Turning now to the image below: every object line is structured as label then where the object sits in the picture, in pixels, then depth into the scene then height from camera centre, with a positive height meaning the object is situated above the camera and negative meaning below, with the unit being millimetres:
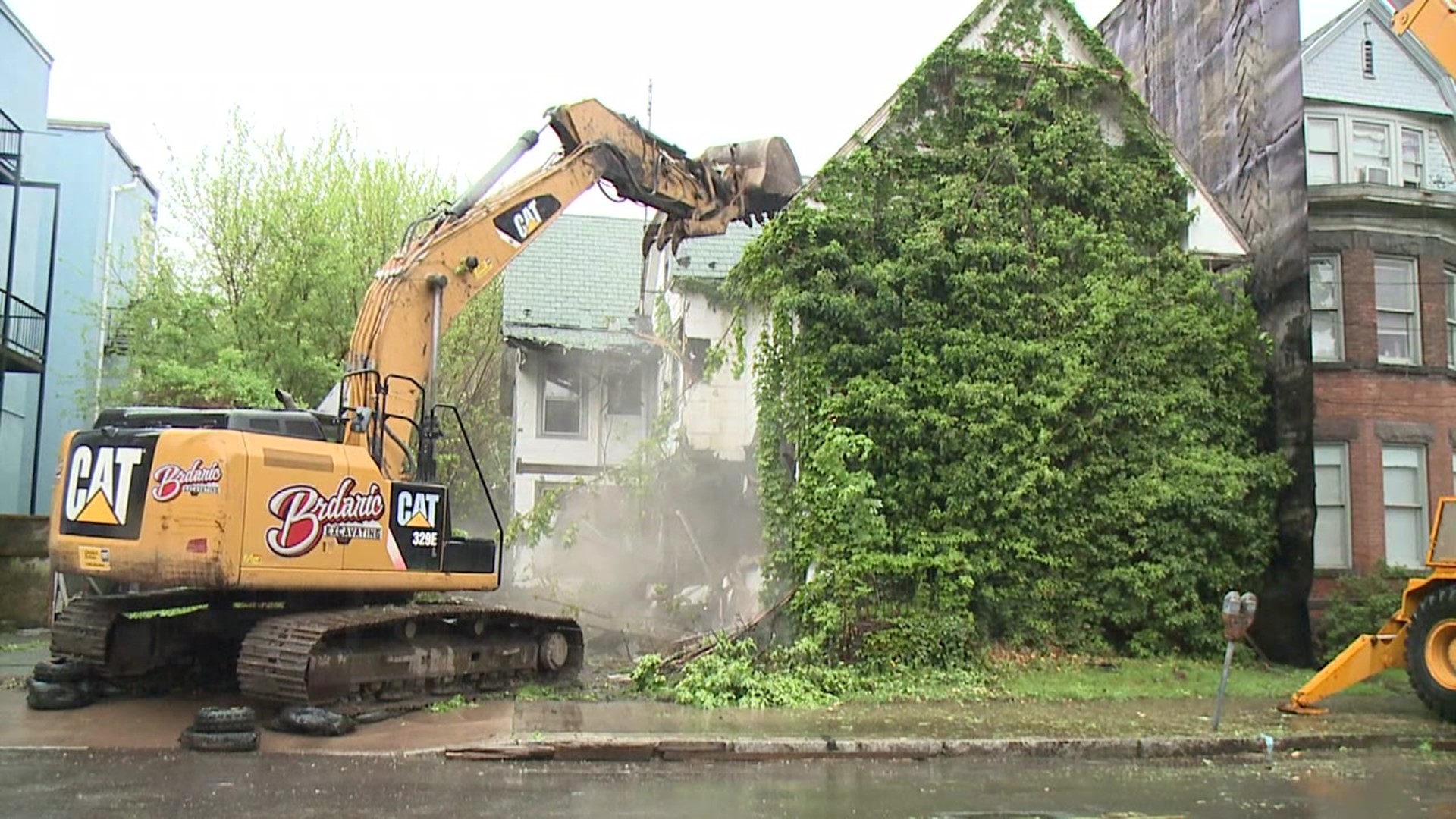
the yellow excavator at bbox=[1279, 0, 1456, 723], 10781 -811
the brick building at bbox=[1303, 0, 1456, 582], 16344 +3122
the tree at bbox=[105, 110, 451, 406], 20172 +4342
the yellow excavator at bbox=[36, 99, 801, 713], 9141 -67
